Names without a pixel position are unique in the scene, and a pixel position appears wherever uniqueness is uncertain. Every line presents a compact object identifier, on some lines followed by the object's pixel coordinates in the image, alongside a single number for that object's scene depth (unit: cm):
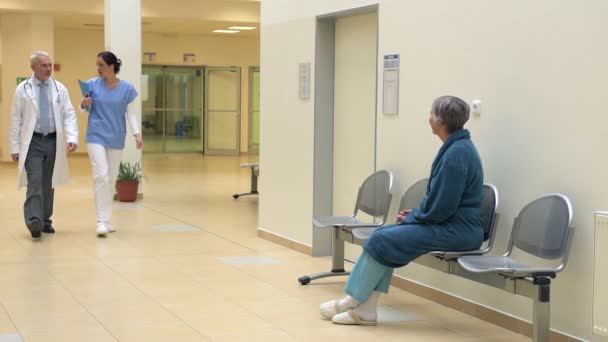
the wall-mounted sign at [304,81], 824
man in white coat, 867
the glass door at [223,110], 2462
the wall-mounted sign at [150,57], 2377
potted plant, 1229
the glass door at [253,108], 2484
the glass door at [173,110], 2450
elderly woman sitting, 525
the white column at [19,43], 1905
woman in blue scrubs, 888
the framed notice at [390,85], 679
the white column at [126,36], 1253
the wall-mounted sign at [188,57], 2409
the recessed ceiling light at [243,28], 2147
